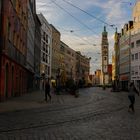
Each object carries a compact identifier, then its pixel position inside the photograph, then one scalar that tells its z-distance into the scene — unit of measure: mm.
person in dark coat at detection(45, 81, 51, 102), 13716
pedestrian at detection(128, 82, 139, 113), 9368
